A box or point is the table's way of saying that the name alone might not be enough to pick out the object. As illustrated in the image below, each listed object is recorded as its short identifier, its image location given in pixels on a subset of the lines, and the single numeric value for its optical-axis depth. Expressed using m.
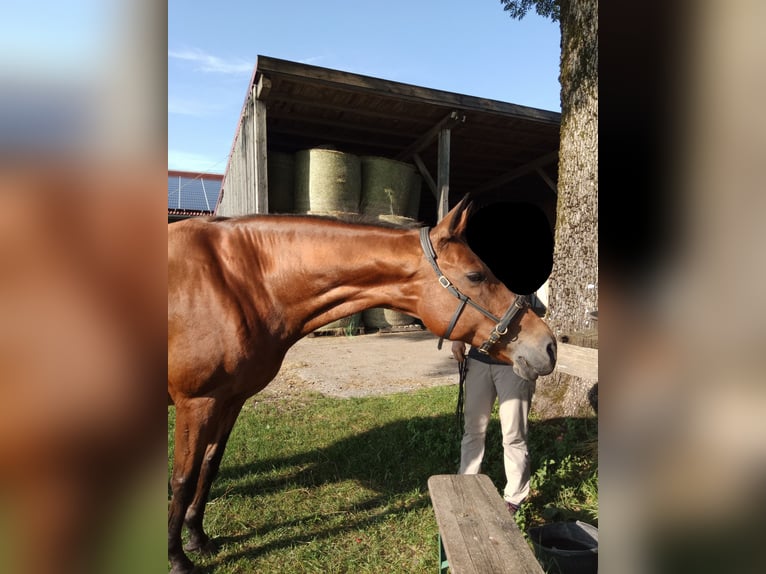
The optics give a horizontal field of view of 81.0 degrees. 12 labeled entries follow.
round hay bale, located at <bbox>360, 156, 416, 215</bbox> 9.75
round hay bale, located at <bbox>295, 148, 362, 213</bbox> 8.95
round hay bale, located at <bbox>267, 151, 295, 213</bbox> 9.20
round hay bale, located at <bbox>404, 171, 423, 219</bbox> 10.80
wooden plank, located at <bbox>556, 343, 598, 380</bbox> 3.10
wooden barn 7.69
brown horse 2.21
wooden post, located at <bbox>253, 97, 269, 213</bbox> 7.60
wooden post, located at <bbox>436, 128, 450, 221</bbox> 9.25
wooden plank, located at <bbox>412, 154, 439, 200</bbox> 10.52
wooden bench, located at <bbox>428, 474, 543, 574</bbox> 1.79
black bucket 2.28
